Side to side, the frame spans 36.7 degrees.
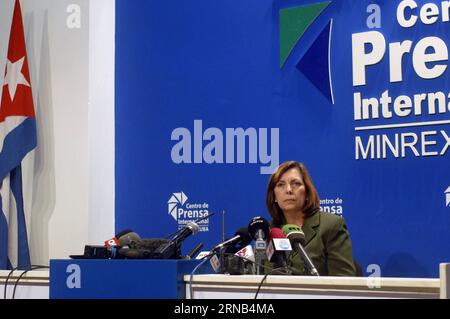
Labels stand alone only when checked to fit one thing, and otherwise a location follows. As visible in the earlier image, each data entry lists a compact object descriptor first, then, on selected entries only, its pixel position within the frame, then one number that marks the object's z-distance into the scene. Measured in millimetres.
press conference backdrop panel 3613
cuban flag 4422
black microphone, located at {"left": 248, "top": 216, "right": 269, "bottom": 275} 2404
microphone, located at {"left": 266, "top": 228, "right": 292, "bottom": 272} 2277
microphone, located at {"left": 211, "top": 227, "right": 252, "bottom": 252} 2424
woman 3123
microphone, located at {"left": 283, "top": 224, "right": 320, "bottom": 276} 2292
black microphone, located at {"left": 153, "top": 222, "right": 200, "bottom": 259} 2311
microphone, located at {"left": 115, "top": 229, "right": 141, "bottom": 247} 2525
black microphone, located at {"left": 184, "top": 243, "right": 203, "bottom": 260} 2602
